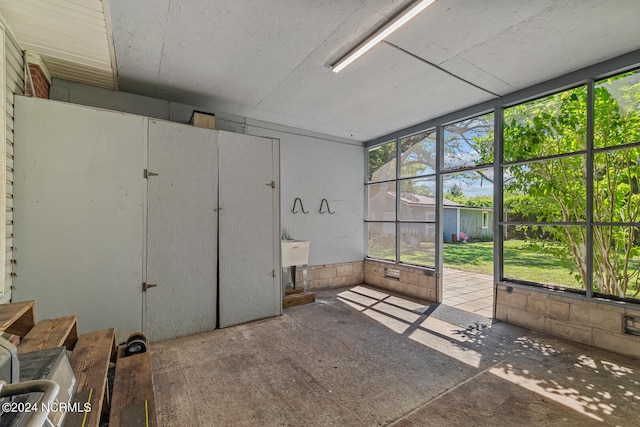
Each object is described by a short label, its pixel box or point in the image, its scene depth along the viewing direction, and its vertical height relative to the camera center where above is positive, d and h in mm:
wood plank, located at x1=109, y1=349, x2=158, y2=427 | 1367 -1008
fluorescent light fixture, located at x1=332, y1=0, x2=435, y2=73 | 2143 +1627
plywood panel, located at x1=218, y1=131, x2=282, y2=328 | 3533 -185
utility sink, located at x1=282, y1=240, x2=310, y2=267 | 4436 -618
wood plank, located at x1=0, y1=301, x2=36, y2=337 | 1497 -575
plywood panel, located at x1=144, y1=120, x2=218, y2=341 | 3072 -194
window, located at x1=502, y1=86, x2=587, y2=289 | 3340 +360
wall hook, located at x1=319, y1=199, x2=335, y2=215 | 5516 +244
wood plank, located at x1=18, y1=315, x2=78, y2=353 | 1562 -741
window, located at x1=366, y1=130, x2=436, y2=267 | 4922 +307
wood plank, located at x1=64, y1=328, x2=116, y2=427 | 1154 -880
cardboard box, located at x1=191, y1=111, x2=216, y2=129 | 3605 +1250
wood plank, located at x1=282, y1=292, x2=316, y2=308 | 4324 -1357
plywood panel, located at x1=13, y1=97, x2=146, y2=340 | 2482 +19
